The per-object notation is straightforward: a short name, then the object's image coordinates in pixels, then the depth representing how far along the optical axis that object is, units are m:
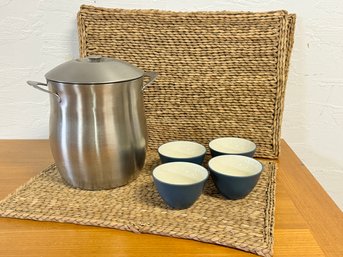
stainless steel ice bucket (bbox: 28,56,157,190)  0.54
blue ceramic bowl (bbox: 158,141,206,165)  0.67
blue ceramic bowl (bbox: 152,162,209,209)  0.51
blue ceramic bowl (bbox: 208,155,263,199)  0.54
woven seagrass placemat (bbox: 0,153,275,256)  0.48
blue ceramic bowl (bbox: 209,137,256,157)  0.69
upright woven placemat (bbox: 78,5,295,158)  0.70
